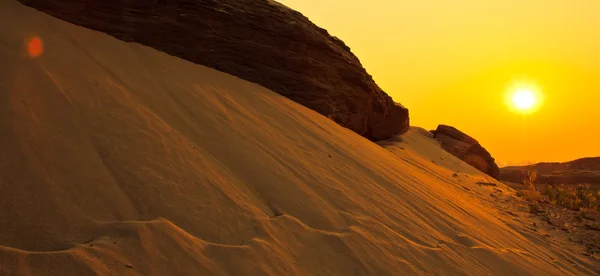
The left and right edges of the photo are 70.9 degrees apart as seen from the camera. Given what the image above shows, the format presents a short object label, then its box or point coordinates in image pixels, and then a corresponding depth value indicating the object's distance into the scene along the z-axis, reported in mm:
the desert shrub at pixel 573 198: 8187
